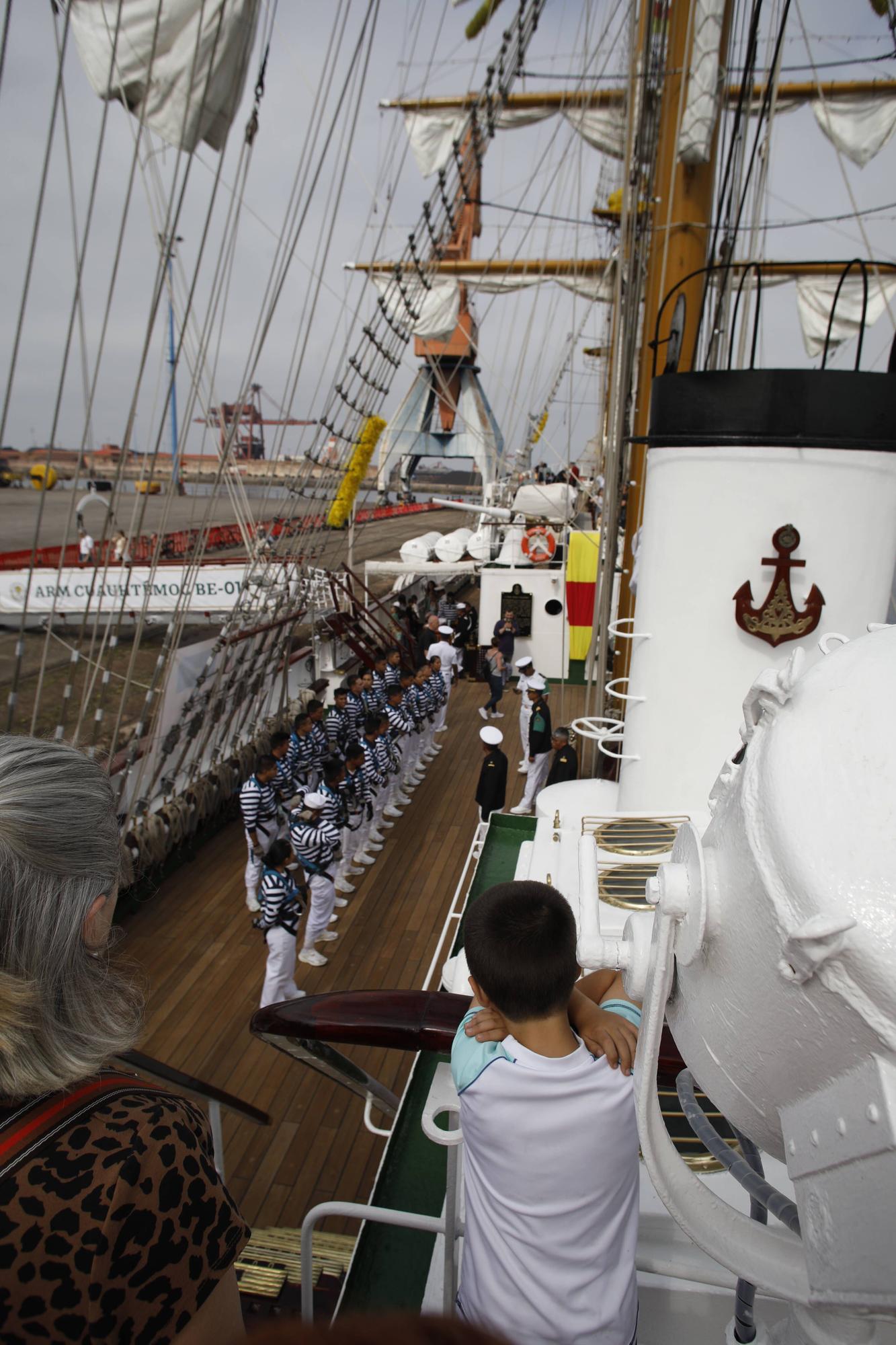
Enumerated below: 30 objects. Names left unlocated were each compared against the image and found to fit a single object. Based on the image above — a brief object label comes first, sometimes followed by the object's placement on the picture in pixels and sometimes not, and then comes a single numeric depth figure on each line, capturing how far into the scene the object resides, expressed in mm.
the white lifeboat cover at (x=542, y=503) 15641
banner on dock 12547
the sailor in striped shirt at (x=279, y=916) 4680
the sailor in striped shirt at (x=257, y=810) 6086
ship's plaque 13562
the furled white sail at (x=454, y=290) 23422
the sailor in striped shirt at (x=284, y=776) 6777
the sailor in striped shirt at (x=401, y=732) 8250
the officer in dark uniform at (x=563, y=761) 6918
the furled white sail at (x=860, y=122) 16344
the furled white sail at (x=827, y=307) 20328
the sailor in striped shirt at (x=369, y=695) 9201
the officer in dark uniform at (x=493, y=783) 6953
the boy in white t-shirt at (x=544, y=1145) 1197
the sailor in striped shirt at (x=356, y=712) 8469
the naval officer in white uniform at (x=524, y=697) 8898
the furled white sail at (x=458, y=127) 18328
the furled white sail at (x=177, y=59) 4586
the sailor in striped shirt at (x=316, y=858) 5293
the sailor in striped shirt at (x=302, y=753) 7270
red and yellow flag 12898
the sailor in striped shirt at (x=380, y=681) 9319
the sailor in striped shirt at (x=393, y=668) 9727
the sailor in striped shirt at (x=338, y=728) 8094
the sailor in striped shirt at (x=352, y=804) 6602
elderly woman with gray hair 806
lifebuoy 13688
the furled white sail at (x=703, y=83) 5145
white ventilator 710
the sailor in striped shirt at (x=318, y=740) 7719
